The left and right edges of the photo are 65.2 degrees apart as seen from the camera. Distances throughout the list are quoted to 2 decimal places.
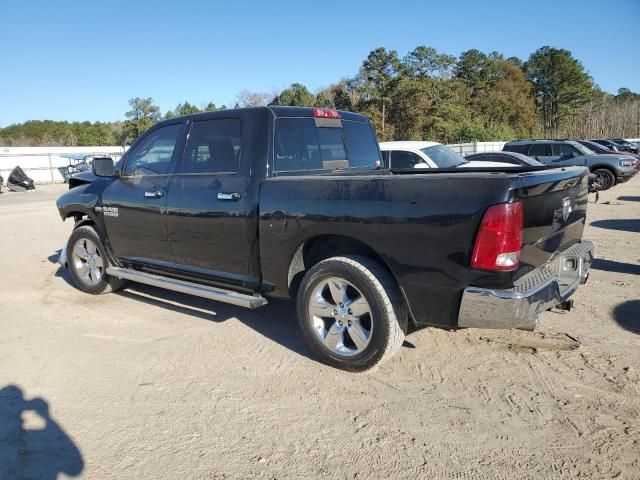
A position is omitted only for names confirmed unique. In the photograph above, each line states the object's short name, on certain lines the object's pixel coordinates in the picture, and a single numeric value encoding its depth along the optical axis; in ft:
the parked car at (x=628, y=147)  92.99
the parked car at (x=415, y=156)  34.99
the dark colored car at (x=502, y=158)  42.63
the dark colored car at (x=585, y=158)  53.88
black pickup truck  9.96
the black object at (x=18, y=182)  85.10
